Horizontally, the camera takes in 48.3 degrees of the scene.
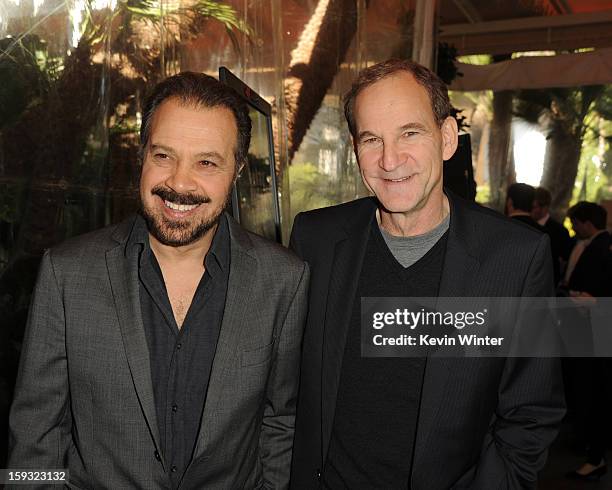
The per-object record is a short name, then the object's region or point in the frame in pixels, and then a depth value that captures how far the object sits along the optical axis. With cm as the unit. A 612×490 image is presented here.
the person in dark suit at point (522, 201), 568
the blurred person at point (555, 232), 718
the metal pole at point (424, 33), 555
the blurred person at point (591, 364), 485
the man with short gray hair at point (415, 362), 185
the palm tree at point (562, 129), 1041
